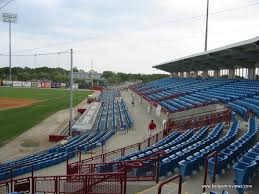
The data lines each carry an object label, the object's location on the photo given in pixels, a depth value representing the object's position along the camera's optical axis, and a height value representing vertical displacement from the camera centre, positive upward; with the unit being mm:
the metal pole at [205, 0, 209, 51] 34753 +6873
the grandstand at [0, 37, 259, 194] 6260 -2002
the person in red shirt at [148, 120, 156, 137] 15197 -2399
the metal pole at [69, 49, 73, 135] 18015 +703
